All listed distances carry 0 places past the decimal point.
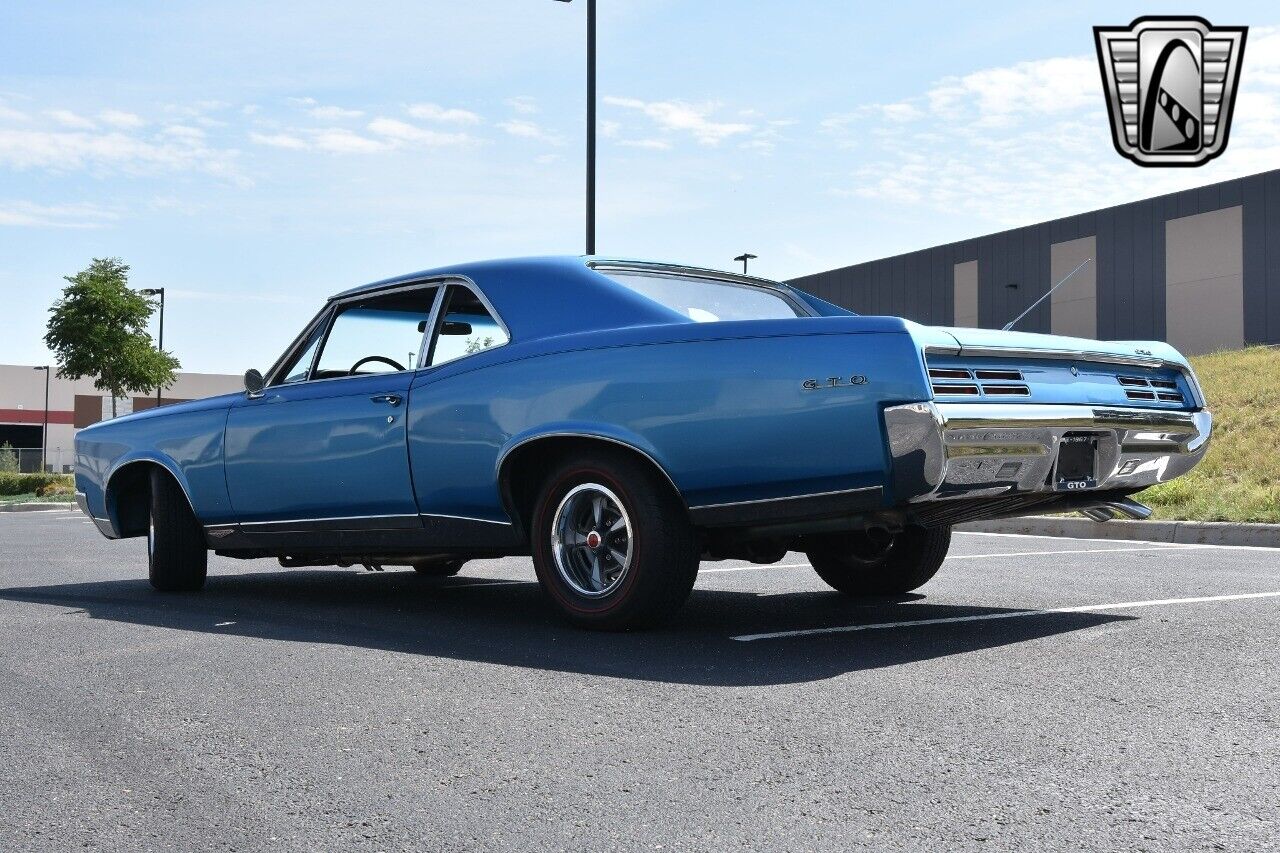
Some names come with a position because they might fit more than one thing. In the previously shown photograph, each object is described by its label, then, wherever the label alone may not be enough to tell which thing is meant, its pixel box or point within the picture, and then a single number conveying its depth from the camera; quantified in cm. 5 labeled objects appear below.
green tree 3962
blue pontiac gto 488
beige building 6769
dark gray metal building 3619
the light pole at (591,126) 1634
